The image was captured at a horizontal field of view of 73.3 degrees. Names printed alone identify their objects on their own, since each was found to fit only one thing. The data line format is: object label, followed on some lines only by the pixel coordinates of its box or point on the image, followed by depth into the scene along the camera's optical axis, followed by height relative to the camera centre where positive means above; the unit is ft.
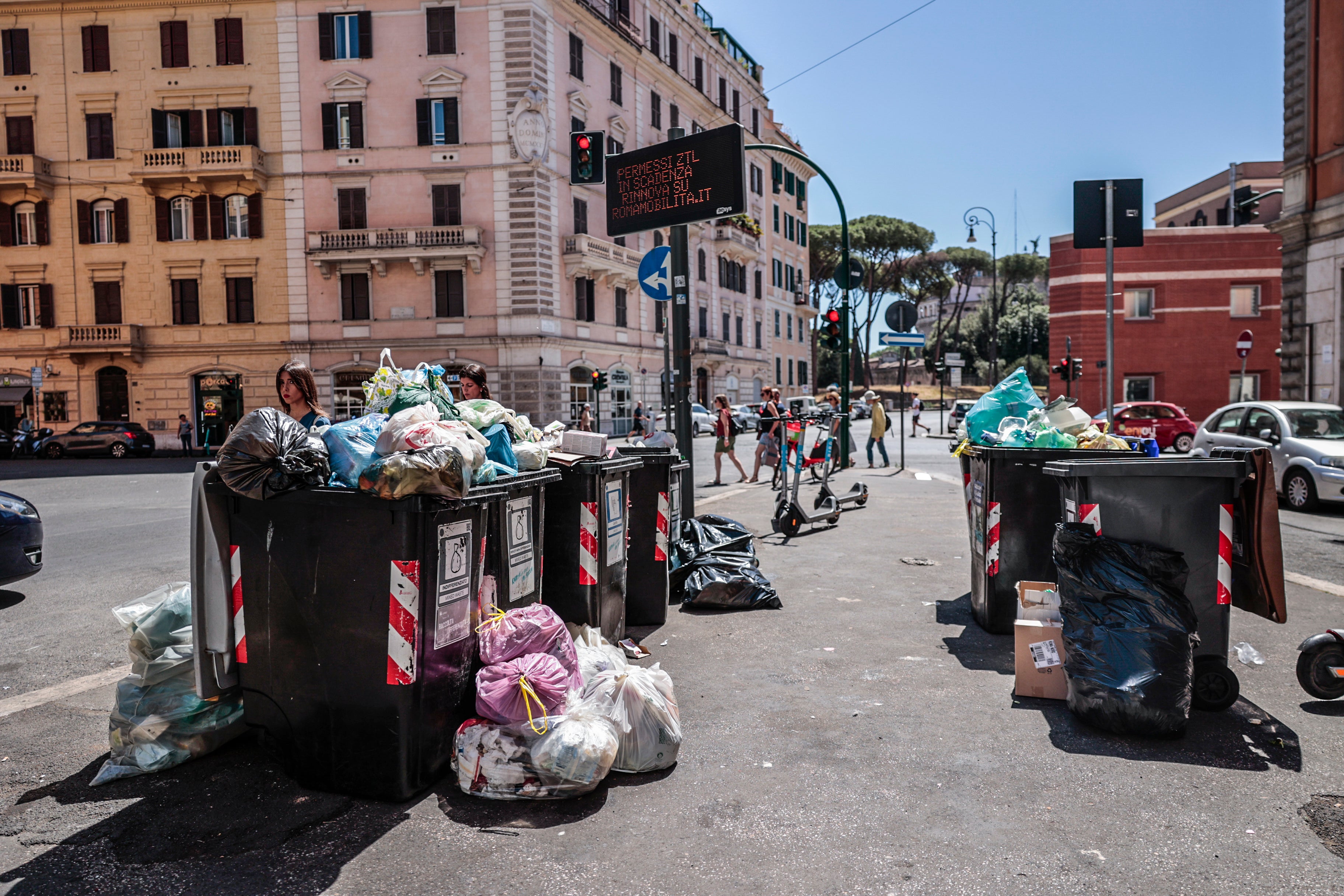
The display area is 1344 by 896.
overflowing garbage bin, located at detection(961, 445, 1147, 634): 18.15 -2.65
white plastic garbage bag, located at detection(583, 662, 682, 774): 11.83 -4.23
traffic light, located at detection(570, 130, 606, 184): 40.42 +11.06
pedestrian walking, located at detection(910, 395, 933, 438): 119.14 -3.48
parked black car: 100.53 -3.26
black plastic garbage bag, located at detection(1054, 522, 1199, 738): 12.71 -3.51
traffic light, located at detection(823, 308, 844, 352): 54.13 +3.94
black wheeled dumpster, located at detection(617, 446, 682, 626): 19.77 -3.28
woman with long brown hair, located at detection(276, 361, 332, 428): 18.97 +0.34
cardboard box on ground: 14.53 -4.25
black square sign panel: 32.65 +6.46
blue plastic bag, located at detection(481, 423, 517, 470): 14.05 -0.67
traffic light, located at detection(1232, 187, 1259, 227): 68.18 +14.24
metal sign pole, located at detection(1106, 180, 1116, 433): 32.09 +4.45
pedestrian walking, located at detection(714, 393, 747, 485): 54.70 -2.06
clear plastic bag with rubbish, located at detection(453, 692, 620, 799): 10.98 -4.36
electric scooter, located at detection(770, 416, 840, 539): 31.73 -4.22
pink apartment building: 101.86 +24.41
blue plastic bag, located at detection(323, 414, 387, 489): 11.42 -0.57
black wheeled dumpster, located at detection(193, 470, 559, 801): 11.00 -2.79
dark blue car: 22.20 -3.19
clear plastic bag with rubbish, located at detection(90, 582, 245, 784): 12.10 -4.09
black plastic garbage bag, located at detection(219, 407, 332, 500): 11.11 -0.66
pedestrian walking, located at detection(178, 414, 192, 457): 104.37 -2.73
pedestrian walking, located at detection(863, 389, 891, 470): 61.31 -1.87
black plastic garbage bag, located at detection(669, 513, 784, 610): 21.34 -4.19
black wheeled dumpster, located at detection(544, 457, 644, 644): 16.30 -2.59
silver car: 37.45 -2.44
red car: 76.89 -3.13
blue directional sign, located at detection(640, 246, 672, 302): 33.47 +4.69
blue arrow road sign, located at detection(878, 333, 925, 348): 57.00 +3.49
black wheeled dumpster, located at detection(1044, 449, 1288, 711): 14.03 -2.07
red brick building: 114.01 +9.51
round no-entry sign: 70.74 +3.21
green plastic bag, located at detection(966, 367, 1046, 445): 21.15 -0.32
